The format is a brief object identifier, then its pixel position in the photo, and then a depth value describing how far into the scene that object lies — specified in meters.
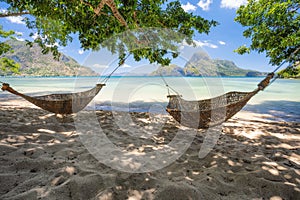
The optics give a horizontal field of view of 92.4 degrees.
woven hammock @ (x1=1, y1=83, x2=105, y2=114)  2.30
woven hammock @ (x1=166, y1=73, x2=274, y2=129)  2.00
